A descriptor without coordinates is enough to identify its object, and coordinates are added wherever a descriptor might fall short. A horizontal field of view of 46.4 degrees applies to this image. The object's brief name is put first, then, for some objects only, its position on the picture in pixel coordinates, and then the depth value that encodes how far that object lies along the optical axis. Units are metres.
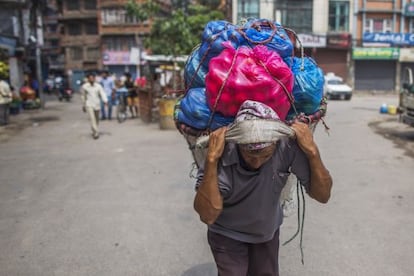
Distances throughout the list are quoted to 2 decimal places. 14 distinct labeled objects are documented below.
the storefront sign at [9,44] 22.56
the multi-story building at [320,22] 37.62
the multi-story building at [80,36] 53.69
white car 28.36
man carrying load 2.35
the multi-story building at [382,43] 38.03
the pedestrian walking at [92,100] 12.25
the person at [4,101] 15.16
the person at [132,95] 17.78
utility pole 23.72
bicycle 16.45
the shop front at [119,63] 50.31
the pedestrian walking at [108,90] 17.31
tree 15.33
